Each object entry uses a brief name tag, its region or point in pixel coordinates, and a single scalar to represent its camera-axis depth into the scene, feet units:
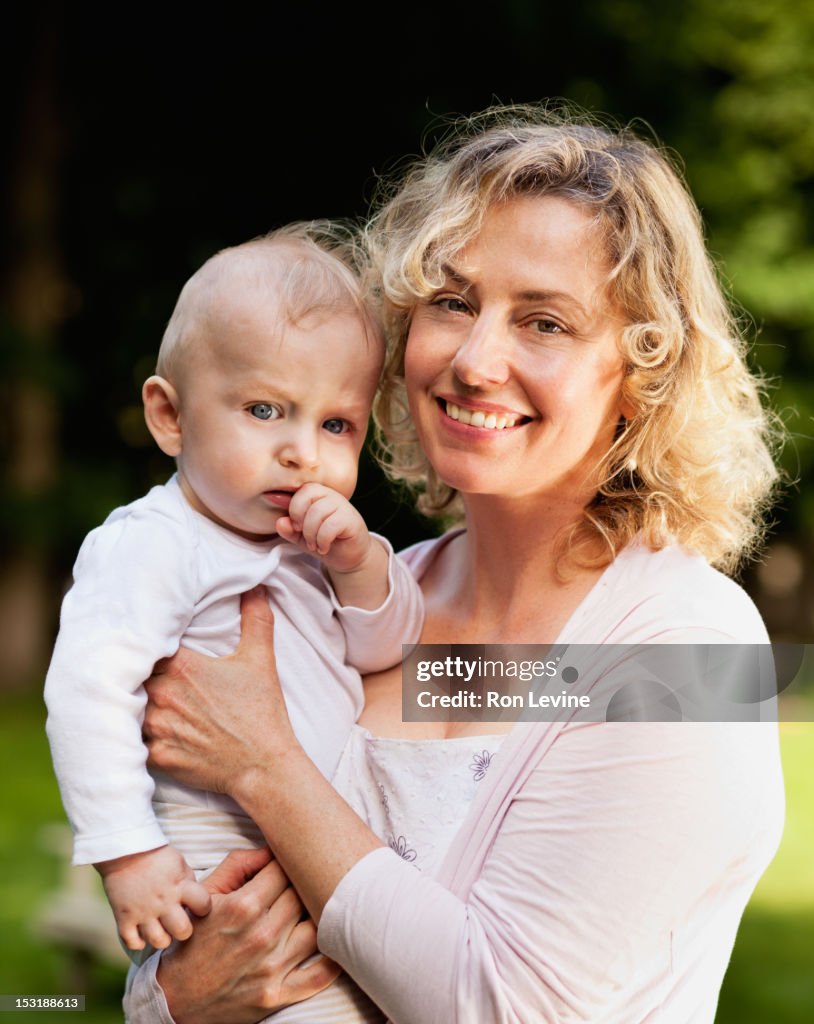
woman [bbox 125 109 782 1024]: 6.64
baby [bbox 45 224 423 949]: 6.80
